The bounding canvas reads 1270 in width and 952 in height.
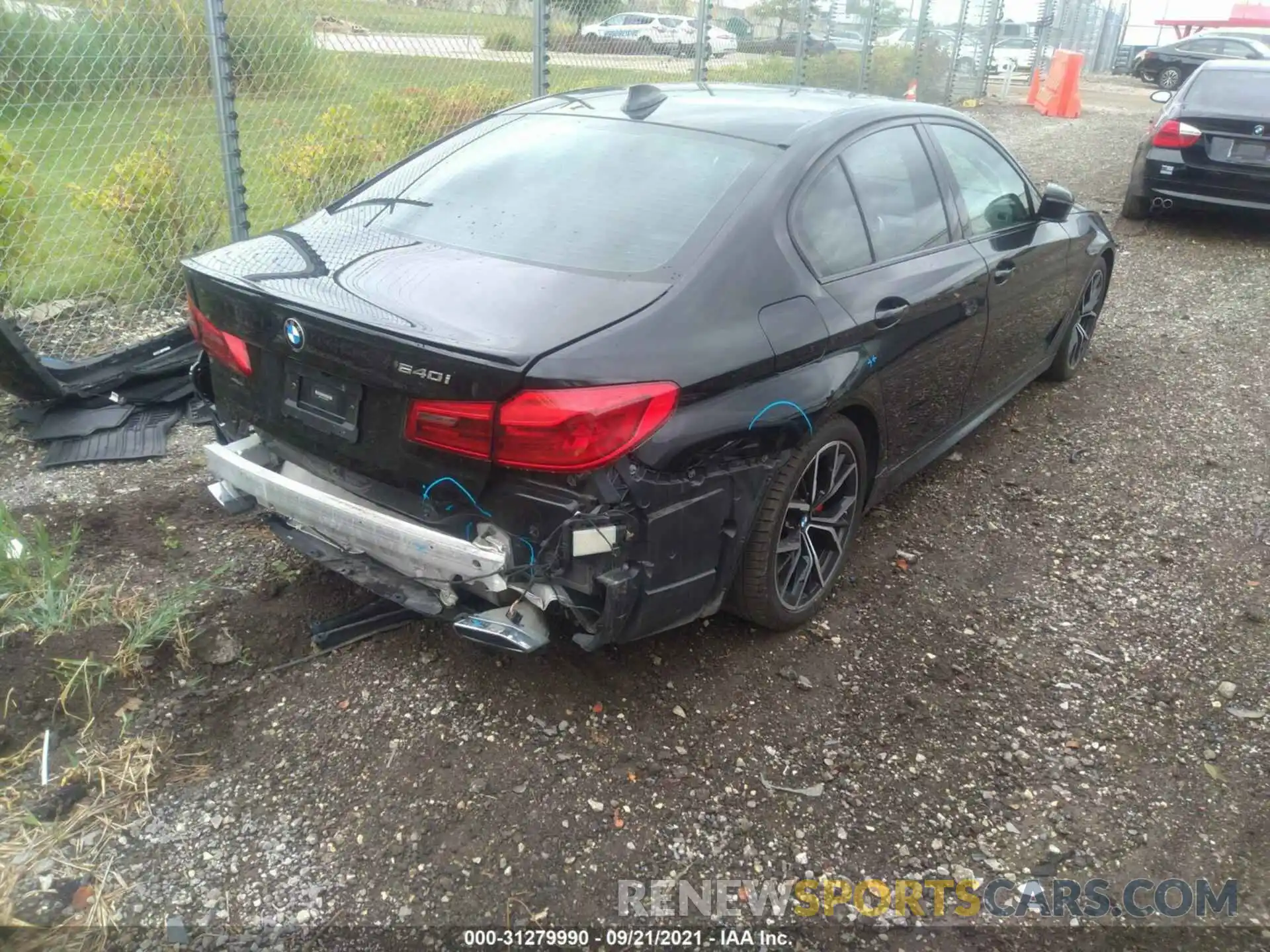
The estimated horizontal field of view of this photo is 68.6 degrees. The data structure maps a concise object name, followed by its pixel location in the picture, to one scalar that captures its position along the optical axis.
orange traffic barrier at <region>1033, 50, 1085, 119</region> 16.97
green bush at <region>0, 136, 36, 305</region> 4.78
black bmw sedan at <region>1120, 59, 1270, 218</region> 7.83
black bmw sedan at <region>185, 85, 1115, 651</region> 2.34
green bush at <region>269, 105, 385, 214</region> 6.00
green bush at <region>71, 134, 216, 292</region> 5.32
